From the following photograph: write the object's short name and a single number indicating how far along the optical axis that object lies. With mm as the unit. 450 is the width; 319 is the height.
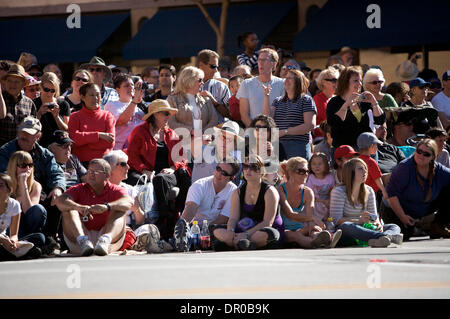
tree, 30344
